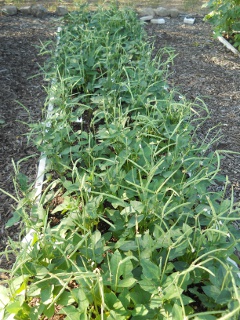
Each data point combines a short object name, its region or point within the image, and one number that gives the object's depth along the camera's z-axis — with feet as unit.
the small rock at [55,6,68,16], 18.22
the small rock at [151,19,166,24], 17.80
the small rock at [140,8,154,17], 18.72
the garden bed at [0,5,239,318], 4.86
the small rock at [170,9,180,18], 18.98
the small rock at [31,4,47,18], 17.54
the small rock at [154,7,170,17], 18.88
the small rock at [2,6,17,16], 17.29
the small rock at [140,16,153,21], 17.98
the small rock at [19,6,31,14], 17.67
